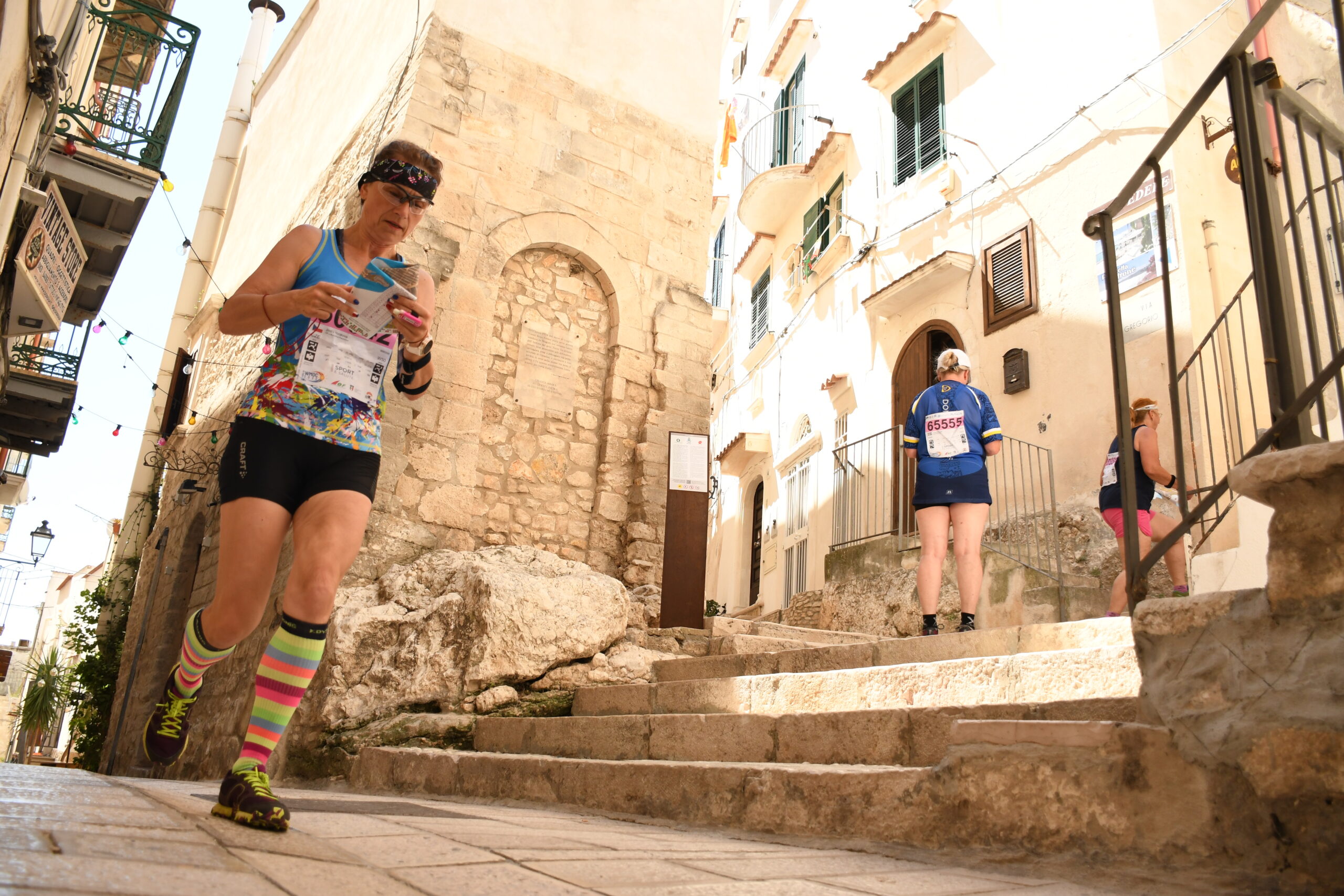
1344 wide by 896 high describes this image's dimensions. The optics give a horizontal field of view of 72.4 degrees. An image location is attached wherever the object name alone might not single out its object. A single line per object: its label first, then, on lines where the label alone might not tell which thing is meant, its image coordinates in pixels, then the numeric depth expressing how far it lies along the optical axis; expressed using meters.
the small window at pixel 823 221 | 14.72
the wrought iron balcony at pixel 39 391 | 11.47
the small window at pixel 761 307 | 18.00
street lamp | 17.30
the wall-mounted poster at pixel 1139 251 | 8.88
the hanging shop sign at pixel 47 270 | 7.61
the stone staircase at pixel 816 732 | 2.47
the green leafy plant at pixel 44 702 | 19.39
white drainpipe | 17.55
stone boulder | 5.66
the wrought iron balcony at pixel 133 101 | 8.28
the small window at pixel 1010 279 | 10.41
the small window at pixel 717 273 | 21.73
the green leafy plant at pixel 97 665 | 12.01
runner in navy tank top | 5.60
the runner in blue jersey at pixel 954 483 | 4.99
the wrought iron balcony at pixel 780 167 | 15.73
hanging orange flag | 17.80
